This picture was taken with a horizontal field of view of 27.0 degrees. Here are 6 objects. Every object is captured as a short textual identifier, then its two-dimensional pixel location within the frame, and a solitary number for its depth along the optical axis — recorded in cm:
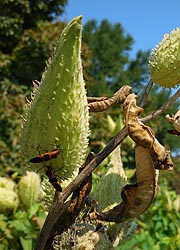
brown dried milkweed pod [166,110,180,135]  23
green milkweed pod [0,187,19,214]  41
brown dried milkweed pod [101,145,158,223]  22
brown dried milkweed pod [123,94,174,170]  21
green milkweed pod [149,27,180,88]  23
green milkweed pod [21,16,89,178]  18
